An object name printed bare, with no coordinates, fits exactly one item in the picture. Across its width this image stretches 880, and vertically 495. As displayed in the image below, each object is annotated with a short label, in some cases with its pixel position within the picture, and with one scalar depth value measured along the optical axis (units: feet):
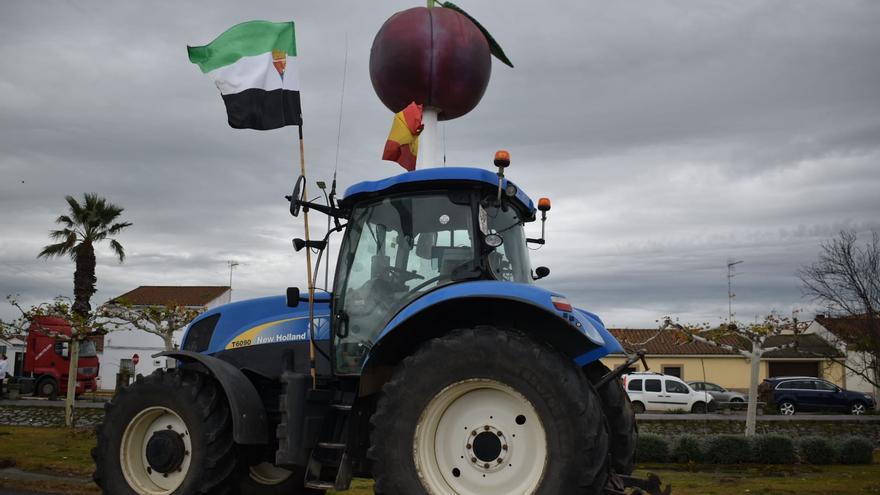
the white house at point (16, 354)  125.49
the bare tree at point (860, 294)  65.41
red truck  98.73
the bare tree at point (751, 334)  55.01
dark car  94.94
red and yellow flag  27.12
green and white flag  22.26
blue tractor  15.33
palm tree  89.61
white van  92.53
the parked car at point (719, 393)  105.29
